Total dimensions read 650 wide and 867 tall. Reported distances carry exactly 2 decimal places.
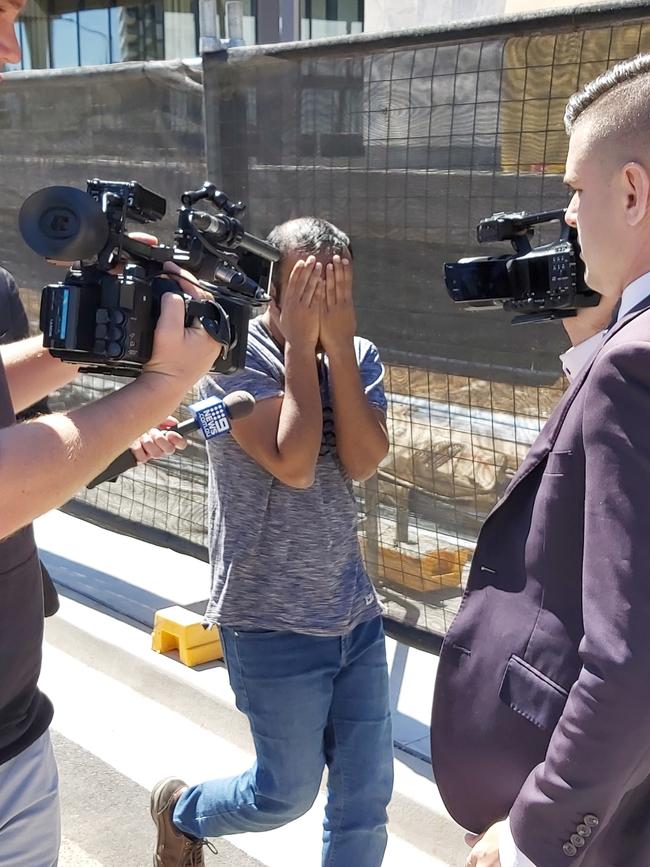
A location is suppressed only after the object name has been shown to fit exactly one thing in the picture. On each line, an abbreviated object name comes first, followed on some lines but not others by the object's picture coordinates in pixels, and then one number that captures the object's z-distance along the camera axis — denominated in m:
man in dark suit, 1.39
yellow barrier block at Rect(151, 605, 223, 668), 4.07
